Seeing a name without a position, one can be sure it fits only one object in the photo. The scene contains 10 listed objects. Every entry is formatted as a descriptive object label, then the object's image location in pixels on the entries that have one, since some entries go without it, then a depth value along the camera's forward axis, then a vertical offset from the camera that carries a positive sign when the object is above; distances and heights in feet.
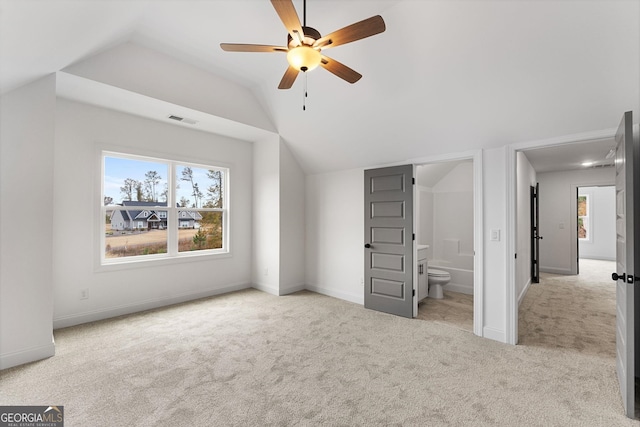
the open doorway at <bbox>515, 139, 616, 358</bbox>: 11.13 -3.02
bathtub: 16.57 -3.75
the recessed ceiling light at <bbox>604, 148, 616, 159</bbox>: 14.56 +3.29
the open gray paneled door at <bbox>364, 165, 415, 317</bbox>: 12.68 -1.09
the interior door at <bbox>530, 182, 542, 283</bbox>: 19.25 -1.45
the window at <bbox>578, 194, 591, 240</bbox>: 28.84 -0.17
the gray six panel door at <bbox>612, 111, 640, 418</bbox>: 6.36 -1.28
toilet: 15.37 -3.50
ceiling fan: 5.68 +3.88
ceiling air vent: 13.02 +4.52
